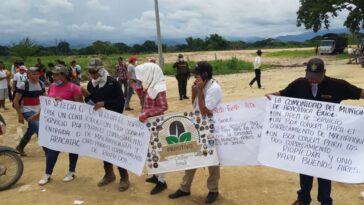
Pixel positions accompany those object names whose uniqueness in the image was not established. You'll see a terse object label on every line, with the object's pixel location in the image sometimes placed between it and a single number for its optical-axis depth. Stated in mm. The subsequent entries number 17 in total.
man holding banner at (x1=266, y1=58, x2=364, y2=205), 4766
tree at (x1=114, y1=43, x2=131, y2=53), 92162
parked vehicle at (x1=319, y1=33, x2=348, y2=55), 51341
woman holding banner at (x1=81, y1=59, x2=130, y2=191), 6180
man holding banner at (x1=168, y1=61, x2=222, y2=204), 5418
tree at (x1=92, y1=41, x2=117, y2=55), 76988
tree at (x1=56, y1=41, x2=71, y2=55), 82881
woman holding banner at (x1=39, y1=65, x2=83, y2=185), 6511
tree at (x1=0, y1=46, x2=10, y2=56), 70412
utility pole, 20238
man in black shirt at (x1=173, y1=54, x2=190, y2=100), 16203
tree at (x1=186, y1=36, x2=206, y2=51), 93062
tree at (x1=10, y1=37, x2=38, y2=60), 56219
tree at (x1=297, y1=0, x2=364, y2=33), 47906
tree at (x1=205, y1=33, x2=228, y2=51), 90562
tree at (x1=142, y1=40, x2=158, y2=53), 94925
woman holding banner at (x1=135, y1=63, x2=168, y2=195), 5883
